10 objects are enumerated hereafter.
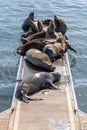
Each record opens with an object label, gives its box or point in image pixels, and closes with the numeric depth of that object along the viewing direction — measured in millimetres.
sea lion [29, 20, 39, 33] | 16297
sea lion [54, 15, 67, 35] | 16969
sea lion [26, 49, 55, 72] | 12474
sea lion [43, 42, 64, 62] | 13453
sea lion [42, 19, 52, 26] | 17936
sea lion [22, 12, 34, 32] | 17609
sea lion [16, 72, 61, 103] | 10961
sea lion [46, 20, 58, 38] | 15375
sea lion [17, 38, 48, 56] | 14203
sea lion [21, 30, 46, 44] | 15154
